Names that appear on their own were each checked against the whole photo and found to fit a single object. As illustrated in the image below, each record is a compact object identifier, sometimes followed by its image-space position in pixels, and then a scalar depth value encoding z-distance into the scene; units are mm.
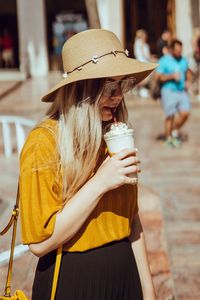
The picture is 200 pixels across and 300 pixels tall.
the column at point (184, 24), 21578
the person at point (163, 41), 13184
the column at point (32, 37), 23641
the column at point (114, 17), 22031
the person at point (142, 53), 16750
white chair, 8797
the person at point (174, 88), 9523
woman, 2023
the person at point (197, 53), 16391
